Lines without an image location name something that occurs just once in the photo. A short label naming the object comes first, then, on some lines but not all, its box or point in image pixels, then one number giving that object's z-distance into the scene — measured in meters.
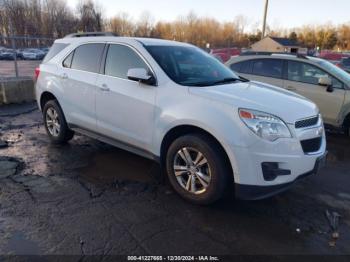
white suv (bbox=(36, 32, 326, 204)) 3.21
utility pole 19.05
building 28.51
